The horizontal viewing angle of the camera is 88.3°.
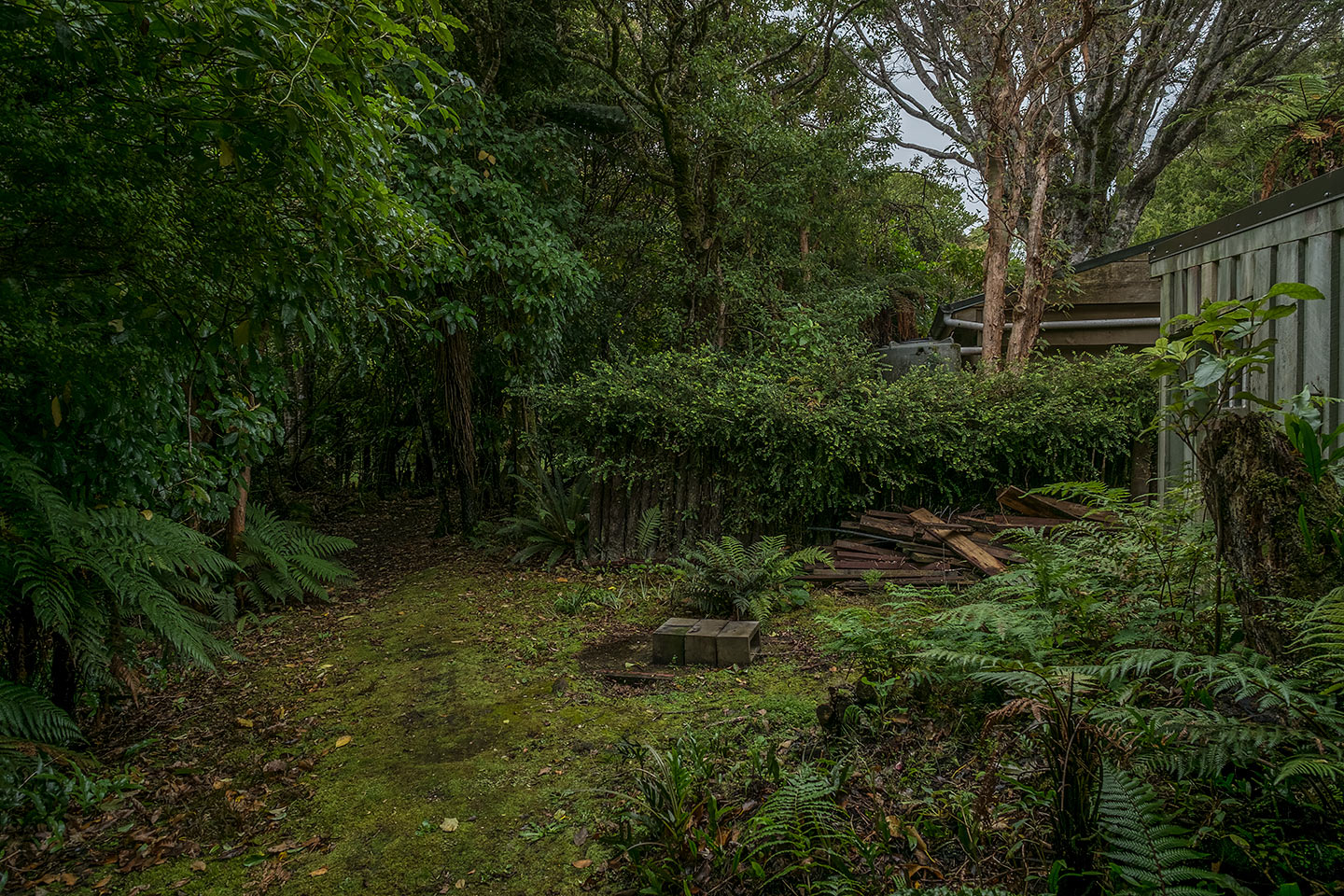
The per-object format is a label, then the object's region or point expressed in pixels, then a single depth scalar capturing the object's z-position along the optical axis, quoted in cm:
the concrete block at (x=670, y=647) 422
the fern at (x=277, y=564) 548
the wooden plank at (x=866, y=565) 545
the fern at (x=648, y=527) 619
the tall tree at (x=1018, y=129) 716
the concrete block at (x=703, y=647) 411
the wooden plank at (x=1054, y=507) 521
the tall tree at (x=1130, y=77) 1102
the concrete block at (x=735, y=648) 405
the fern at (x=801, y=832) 186
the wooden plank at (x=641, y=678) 392
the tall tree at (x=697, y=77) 750
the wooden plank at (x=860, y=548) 569
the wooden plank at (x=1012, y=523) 531
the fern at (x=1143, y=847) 142
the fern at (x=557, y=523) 671
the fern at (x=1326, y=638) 155
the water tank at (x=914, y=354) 856
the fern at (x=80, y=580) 260
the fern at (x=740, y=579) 481
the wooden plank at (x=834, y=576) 528
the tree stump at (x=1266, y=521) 194
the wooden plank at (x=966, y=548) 491
